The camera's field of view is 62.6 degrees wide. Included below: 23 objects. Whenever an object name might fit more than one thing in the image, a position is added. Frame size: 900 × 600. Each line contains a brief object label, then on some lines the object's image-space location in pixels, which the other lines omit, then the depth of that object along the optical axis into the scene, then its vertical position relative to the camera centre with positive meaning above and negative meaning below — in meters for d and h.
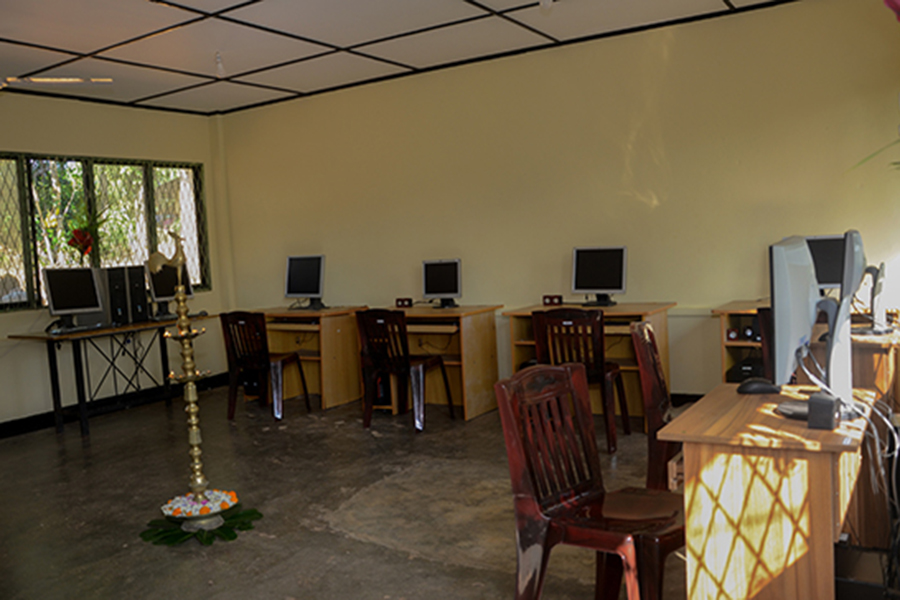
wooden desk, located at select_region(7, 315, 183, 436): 5.95 -0.79
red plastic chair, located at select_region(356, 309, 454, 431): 5.47 -0.76
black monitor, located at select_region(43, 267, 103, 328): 5.98 -0.15
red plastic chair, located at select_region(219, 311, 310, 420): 5.99 -0.74
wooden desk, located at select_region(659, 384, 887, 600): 1.97 -0.73
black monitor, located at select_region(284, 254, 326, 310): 6.82 -0.16
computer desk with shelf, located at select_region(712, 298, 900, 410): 2.82 -0.50
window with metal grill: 6.23 +0.53
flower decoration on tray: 3.67 -1.31
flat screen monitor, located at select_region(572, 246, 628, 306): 5.55 -0.19
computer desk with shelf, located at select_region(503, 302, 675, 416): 5.19 -0.67
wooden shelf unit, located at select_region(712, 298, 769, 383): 4.81 -0.59
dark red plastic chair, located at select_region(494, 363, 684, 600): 2.17 -0.83
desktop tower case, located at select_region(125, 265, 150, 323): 6.47 -0.21
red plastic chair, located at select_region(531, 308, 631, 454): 4.77 -0.63
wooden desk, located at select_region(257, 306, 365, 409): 6.32 -0.78
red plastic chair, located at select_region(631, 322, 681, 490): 2.90 -0.66
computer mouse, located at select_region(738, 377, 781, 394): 2.53 -0.51
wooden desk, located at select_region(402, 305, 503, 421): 5.76 -0.78
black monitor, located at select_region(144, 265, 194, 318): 6.83 -0.16
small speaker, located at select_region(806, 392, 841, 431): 2.04 -0.49
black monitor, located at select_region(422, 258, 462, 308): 6.27 -0.21
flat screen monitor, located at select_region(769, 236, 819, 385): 2.04 -0.19
